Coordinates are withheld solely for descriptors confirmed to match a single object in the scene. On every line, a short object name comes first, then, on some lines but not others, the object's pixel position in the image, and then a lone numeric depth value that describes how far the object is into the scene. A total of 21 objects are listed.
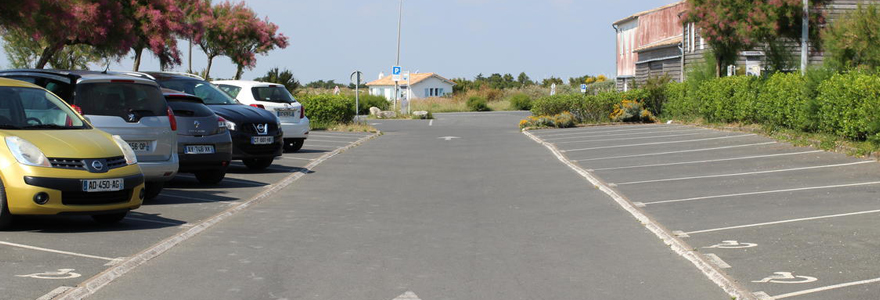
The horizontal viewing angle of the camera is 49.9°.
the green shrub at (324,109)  33.75
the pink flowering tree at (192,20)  29.05
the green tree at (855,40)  19.61
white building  115.12
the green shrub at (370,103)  61.12
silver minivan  11.35
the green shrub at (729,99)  25.59
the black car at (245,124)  16.52
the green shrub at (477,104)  74.48
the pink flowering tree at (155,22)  26.64
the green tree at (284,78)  37.84
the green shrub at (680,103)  32.38
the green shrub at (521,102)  75.25
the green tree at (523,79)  123.87
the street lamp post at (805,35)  25.47
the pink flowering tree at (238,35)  41.28
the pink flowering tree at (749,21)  27.08
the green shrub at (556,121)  35.69
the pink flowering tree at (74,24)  18.33
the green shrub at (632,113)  36.88
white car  21.66
